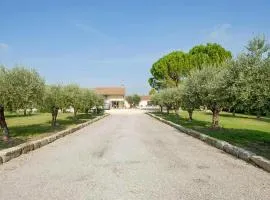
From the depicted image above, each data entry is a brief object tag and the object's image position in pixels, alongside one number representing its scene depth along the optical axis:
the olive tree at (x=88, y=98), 19.61
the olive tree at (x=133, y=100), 72.95
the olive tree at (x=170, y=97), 22.65
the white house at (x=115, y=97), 66.49
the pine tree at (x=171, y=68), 38.03
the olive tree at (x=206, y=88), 12.93
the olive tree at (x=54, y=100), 13.60
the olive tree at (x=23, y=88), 8.94
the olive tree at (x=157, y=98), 28.79
